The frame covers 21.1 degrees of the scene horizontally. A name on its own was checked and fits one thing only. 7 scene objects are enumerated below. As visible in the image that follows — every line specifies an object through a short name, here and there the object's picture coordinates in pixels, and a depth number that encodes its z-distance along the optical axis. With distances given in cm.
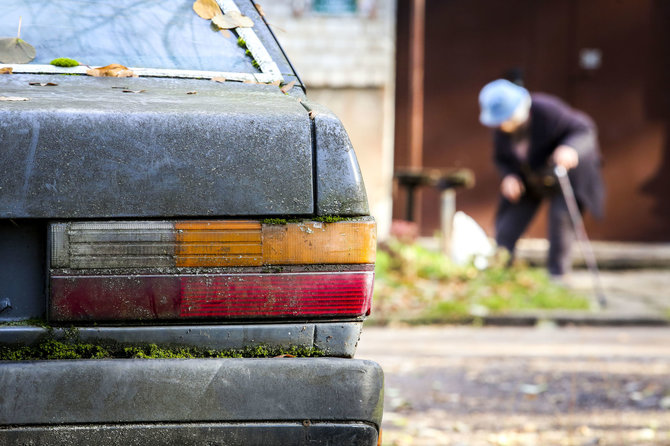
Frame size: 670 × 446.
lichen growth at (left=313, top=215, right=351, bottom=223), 418
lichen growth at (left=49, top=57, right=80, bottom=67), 505
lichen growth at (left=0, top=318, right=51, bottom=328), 403
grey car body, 394
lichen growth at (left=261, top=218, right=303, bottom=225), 413
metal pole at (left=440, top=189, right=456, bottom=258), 1799
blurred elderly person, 1542
